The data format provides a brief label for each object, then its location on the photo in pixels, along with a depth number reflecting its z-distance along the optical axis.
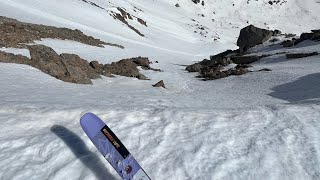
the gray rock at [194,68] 14.24
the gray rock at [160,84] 8.97
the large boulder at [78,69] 7.60
